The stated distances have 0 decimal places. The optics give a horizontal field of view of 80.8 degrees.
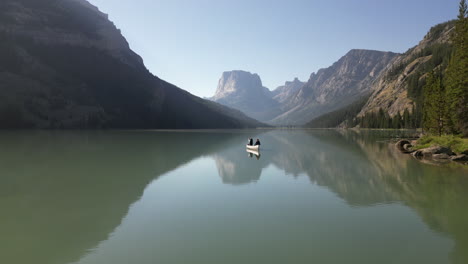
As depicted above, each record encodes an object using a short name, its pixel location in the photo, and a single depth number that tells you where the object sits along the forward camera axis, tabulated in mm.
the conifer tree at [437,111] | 63694
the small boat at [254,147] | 61231
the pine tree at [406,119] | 166625
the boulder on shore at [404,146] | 57100
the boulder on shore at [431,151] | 46044
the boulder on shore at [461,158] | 42156
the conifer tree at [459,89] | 55469
